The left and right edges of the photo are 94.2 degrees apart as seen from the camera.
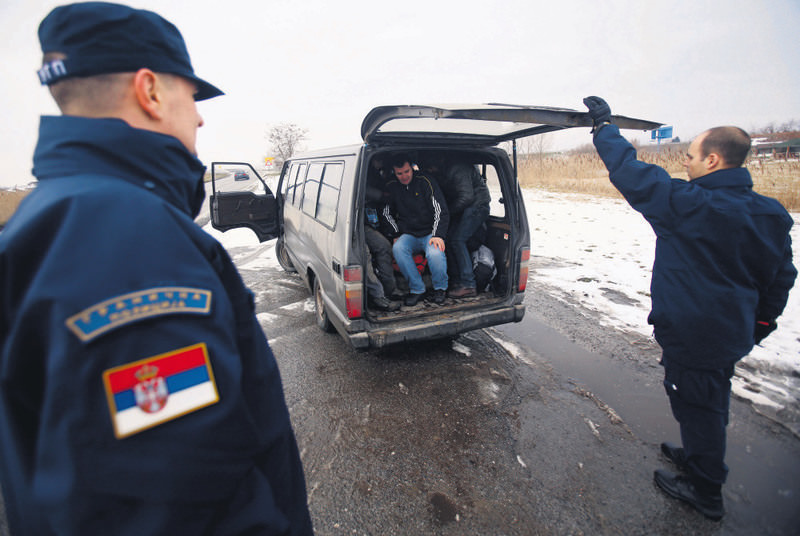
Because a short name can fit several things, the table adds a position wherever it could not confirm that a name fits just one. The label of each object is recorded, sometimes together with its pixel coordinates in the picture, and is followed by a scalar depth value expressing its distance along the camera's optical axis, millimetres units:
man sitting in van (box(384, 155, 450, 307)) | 4000
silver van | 2670
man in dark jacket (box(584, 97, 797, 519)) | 1941
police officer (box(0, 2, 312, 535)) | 636
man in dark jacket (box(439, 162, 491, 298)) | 4160
